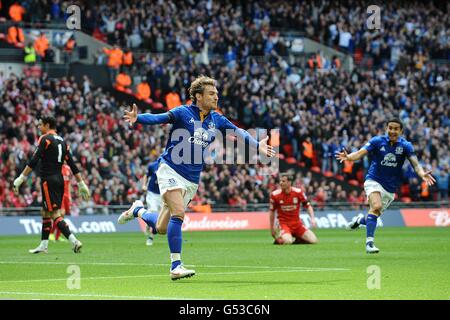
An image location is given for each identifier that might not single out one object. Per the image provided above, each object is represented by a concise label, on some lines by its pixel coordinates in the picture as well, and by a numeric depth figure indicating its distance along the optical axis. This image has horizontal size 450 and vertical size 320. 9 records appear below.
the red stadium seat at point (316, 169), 44.16
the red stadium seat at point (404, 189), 44.56
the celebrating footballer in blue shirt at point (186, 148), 14.61
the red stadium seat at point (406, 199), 44.16
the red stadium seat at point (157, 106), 43.53
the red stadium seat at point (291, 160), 44.28
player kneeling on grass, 26.52
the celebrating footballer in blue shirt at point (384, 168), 20.97
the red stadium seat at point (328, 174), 44.12
